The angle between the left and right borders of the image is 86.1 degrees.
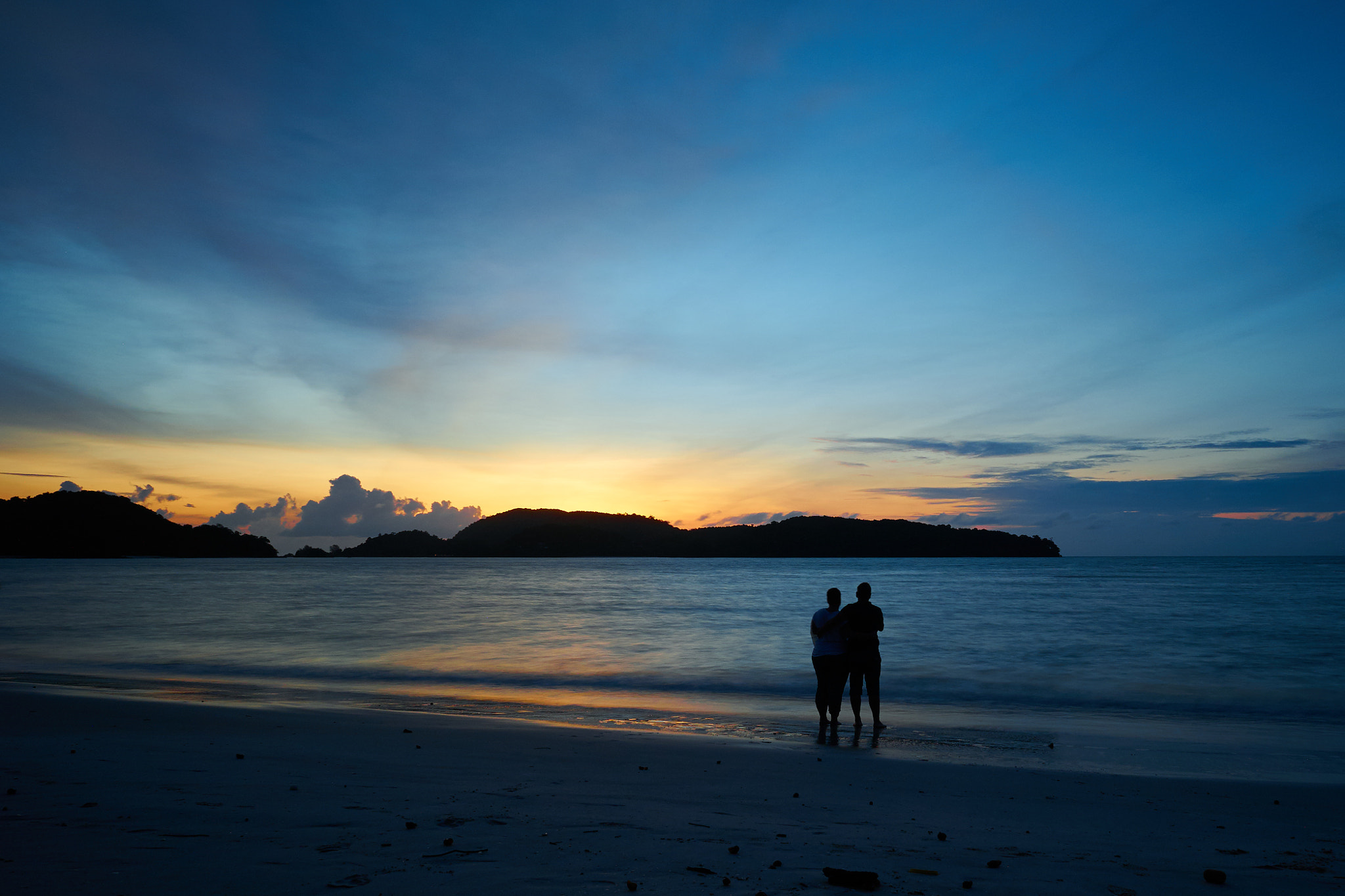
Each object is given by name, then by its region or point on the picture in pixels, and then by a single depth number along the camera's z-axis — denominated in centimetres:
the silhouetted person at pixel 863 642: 988
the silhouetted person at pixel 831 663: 1002
